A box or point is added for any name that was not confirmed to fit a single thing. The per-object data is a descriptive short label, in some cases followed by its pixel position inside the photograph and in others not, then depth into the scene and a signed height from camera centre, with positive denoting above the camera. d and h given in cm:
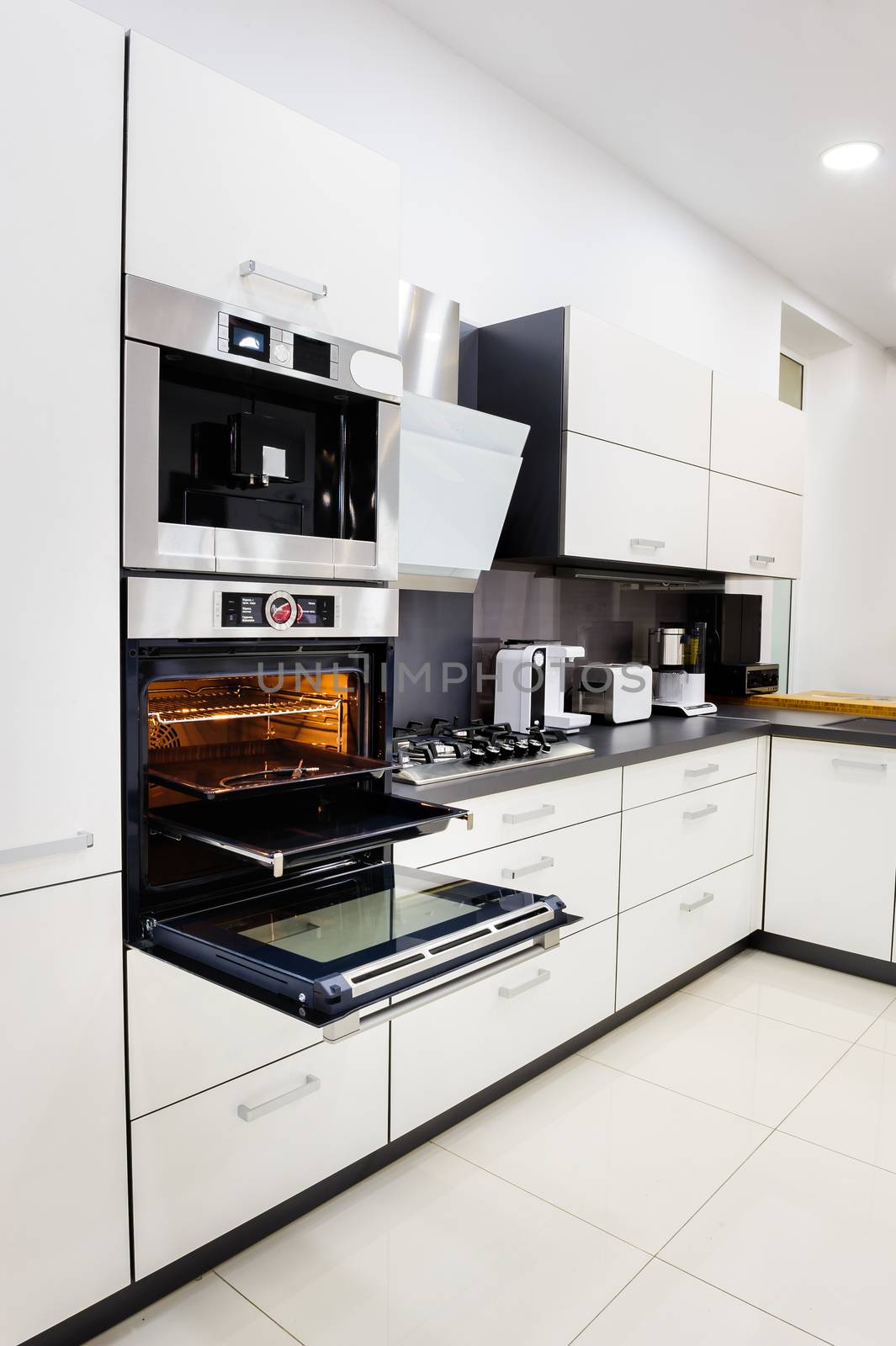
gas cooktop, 203 -35
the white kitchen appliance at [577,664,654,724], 303 -26
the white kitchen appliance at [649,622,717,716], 342 -21
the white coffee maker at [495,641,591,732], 261 -20
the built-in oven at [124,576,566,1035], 119 -36
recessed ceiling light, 303 +160
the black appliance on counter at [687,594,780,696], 390 -13
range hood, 218 +38
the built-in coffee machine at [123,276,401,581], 134 +27
